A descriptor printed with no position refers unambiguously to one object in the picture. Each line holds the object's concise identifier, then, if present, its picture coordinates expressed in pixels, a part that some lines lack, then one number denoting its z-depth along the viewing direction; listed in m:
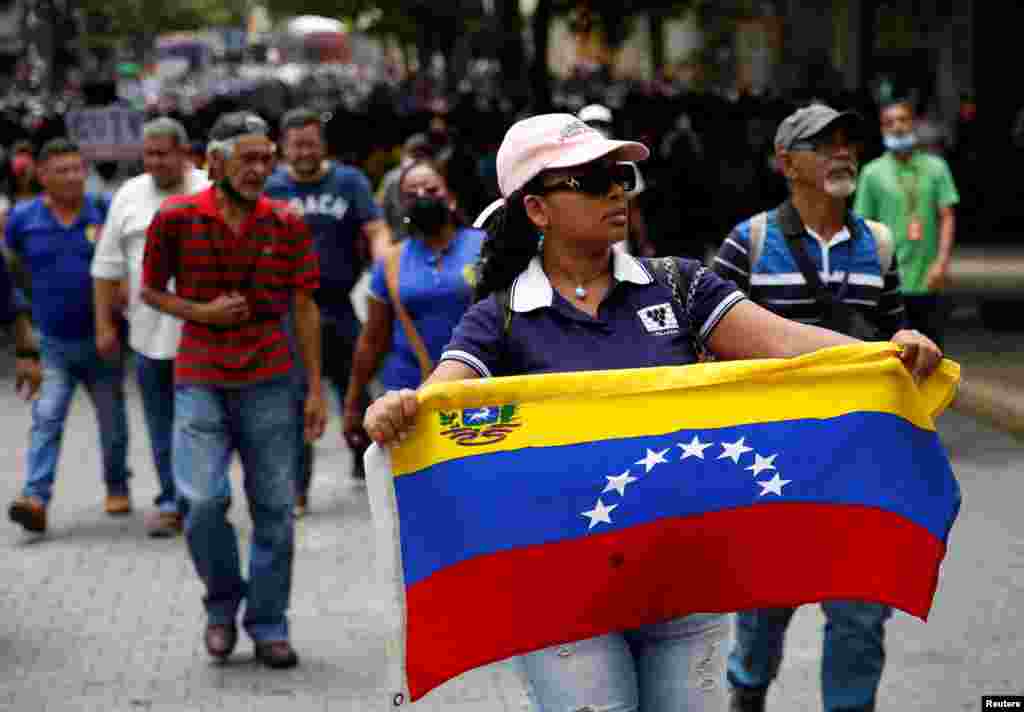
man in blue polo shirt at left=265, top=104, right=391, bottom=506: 10.12
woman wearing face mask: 7.53
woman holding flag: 4.17
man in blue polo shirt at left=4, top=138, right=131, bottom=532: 10.20
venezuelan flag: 4.18
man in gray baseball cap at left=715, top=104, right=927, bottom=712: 5.83
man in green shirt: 11.10
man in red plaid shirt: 7.04
